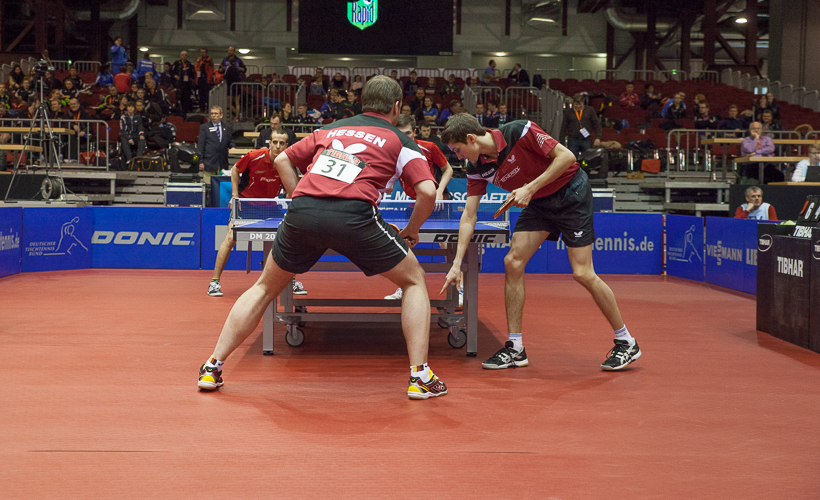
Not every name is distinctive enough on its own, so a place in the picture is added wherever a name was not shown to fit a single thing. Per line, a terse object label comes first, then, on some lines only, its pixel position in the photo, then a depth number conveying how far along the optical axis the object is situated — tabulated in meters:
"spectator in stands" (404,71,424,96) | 19.61
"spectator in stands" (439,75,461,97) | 19.72
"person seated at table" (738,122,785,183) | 13.91
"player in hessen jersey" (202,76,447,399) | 3.84
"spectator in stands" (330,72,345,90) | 19.95
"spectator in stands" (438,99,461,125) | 16.62
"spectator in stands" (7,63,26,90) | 19.26
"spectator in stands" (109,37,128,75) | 21.12
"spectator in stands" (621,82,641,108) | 20.12
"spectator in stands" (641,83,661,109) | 20.00
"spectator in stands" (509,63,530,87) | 20.92
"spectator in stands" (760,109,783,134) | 16.84
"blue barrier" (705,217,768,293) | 9.13
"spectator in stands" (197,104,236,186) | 12.54
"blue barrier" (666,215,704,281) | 10.62
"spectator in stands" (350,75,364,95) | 18.75
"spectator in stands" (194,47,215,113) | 19.23
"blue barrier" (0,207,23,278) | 9.87
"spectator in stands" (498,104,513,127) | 16.44
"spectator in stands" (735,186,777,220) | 10.42
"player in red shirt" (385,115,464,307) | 6.81
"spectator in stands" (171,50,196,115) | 19.14
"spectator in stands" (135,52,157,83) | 20.44
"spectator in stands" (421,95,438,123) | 17.24
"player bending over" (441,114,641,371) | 4.68
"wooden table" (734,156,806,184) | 12.91
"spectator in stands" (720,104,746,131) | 16.66
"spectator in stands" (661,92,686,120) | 18.19
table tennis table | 4.97
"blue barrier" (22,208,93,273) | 10.55
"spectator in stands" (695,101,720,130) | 16.64
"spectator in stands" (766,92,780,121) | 17.50
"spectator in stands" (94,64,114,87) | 20.23
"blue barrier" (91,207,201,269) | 11.35
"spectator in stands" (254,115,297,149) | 12.24
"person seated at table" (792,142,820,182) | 12.98
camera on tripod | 11.23
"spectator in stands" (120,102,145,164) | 15.30
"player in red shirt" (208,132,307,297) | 8.05
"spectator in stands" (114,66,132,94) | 18.86
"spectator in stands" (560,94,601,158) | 14.54
